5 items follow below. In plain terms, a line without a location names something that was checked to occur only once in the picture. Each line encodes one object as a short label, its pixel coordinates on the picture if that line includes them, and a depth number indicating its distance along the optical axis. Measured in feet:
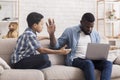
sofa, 8.84
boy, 9.68
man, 10.18
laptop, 9.93
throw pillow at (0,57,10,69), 9.28
